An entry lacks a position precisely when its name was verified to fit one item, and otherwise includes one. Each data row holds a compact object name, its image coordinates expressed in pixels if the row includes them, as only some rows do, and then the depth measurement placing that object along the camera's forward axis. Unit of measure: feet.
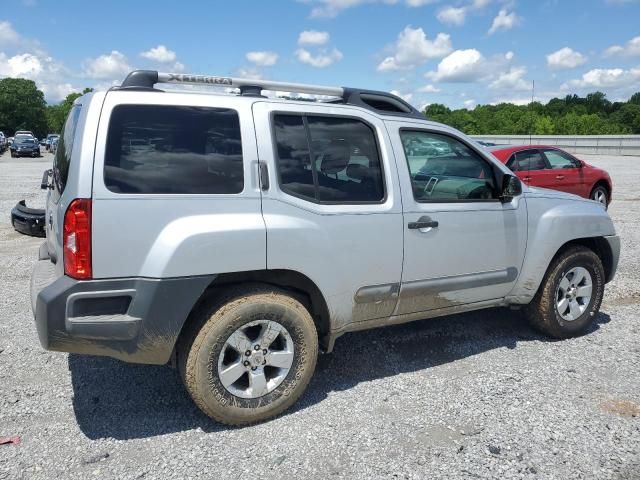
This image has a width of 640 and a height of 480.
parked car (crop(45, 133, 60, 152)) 161.19
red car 34.86
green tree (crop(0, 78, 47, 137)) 322.34
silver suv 8.88
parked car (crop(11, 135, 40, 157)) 117.70
